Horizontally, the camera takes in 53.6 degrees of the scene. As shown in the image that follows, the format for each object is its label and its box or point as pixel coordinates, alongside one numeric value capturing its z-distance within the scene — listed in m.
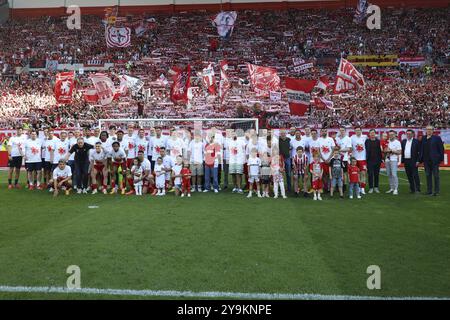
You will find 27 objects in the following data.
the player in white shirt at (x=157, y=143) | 13.92
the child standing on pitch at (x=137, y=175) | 13.27
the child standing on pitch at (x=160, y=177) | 13.18
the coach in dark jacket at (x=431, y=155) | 12.78
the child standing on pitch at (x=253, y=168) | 12.64
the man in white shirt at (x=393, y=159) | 13.36
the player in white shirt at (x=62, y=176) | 13.18
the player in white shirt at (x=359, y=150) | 13.34
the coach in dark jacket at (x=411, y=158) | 13.20
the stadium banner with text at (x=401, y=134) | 21.99
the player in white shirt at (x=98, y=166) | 13.33
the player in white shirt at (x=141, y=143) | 13.95
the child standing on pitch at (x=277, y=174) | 12.36
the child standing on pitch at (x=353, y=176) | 12.36
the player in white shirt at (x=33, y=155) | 14.21
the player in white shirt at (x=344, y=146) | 13.13
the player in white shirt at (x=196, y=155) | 13.61
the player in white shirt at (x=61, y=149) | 14.06
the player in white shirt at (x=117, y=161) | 13.35
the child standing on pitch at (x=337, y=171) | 12.29
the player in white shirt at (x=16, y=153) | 14.68
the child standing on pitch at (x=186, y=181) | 12.95
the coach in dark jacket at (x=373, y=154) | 13.49
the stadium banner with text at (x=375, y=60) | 36.53
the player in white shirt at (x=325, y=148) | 12.65
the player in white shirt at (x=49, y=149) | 14.10
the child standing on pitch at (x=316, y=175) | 12.24
